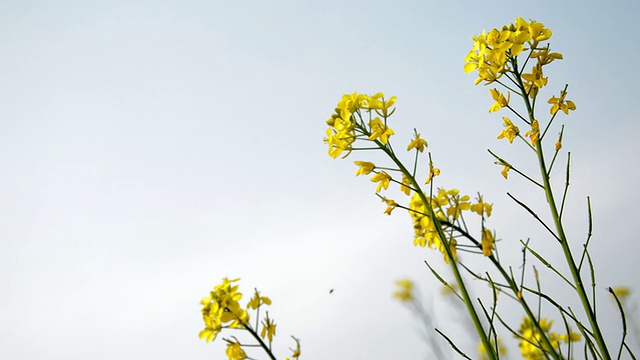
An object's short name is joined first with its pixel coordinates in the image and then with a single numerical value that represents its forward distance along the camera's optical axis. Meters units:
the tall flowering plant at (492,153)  0.72
